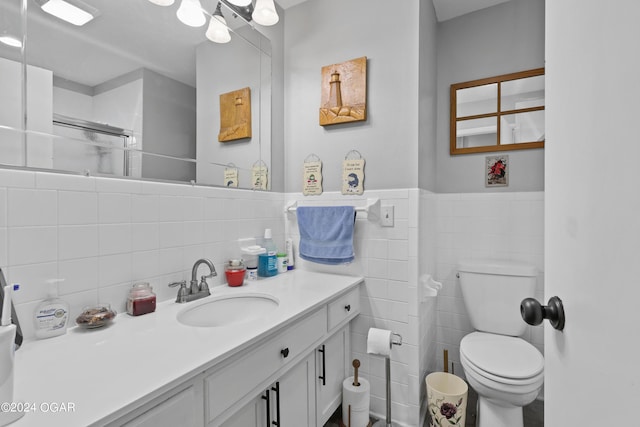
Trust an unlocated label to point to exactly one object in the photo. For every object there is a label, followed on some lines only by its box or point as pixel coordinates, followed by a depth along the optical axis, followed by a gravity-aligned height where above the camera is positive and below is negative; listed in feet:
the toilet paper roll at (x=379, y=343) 4.49 -2.03
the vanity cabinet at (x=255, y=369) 2.45 -1.56
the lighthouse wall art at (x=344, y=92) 5.30 +2.25
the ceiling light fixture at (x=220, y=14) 4.28 +3.19
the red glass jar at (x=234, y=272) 4.53 -0.94
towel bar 5.07 +0.06
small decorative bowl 2.89 -1.07
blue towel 5.17 -0.39
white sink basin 3.80 -1.35
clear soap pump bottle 2.69 -0.98
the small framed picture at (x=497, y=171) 6.00 +0.86
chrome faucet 3.84 -1.03
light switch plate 5.08 -0.07
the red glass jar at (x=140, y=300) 3.31 -1.02
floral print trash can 4.57 -3.11
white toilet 4.19 -2.30
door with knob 1.08 -0.01
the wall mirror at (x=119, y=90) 2.78 +1.43
